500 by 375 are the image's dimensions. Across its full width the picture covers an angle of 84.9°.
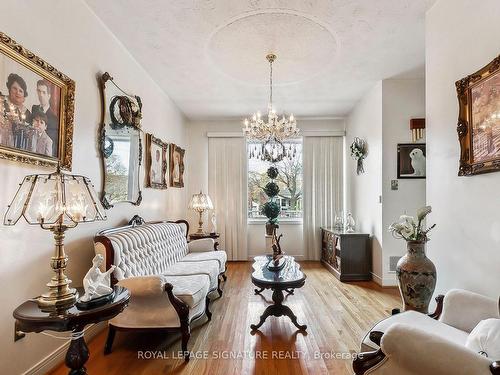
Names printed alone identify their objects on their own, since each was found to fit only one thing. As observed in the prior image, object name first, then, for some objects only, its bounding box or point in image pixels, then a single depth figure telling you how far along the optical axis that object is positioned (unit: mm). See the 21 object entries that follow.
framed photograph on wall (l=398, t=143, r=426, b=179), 4004
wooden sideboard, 4391
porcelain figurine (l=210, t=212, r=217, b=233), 5176
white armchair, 1175
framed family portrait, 1702
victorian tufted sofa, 2281
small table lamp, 4988
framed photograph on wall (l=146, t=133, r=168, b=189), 3835
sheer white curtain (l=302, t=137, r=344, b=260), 5680
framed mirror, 2824
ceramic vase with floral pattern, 2219
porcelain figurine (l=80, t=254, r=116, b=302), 1595
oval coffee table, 2592
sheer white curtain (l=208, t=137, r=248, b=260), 5727
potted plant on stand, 4859
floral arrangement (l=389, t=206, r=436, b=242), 2320
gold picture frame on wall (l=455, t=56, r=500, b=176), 1776
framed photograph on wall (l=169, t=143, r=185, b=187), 4828
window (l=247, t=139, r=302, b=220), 5953
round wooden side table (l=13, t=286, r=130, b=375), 1399
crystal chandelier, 3581
